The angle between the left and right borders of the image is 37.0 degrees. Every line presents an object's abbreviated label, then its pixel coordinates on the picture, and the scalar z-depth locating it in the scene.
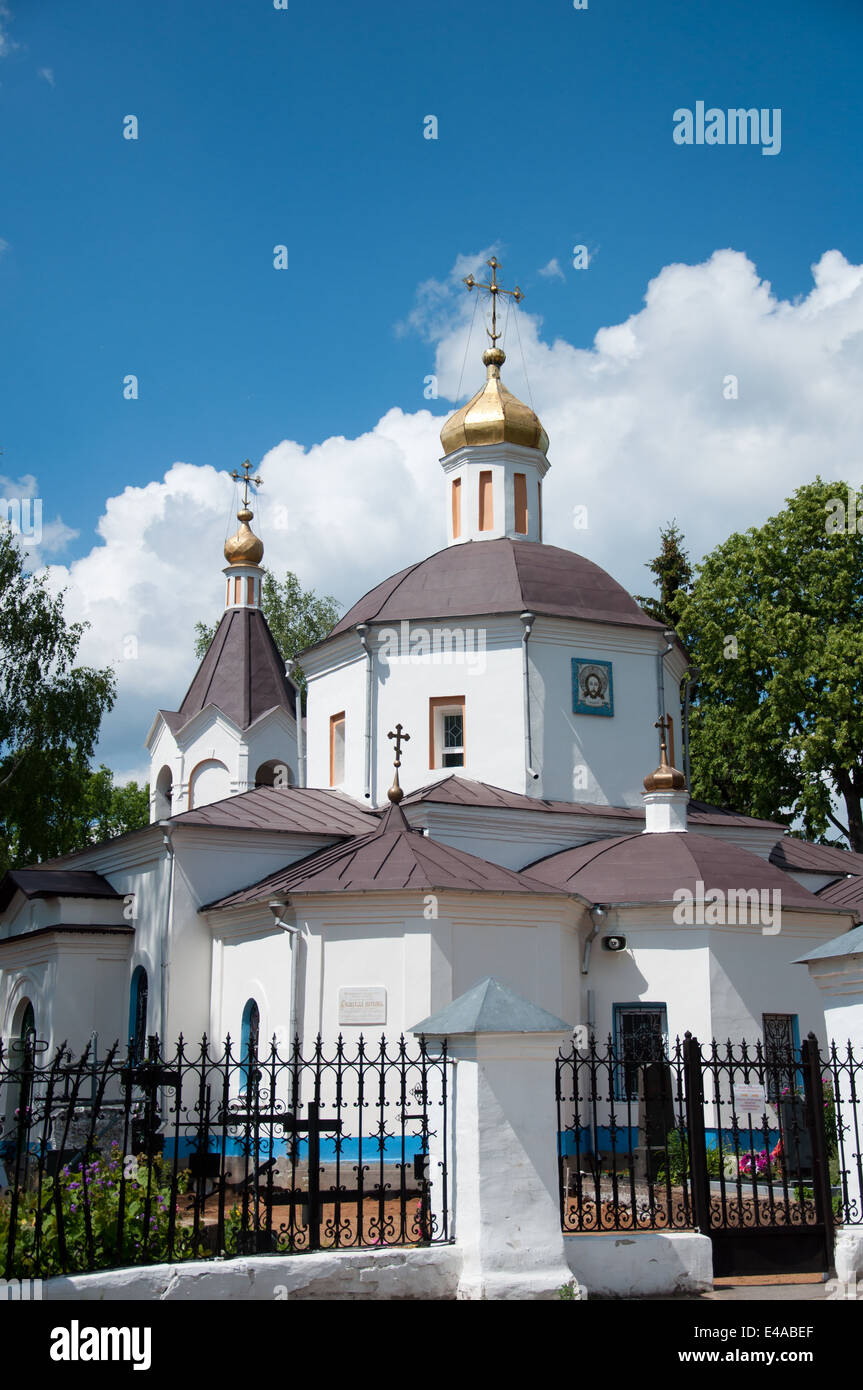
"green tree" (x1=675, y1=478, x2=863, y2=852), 24.92
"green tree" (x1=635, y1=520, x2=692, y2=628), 33.06
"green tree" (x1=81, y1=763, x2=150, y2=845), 43.72
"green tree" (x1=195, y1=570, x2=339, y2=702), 35.97
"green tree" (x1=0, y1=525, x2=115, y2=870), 23.61
